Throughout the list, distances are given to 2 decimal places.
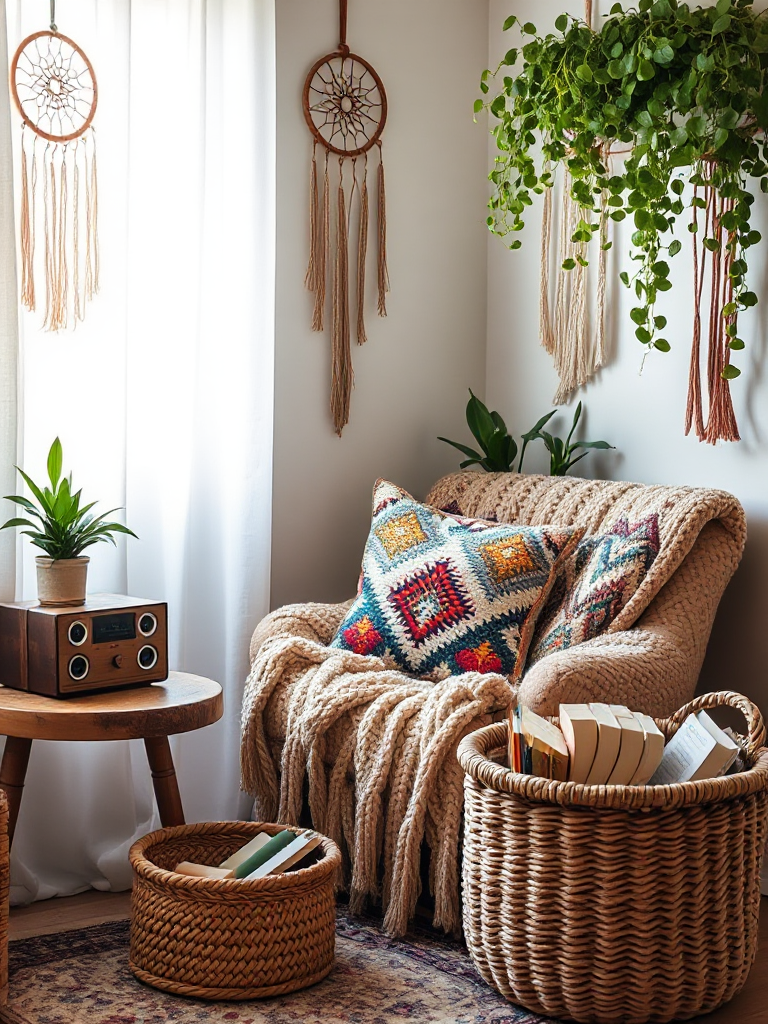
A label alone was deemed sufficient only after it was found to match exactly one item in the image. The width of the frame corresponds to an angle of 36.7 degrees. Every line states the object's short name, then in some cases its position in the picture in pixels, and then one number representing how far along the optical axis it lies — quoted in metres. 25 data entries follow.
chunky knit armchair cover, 1.96
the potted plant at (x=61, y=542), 2.07
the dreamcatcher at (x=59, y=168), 2.30
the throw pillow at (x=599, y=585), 2.20
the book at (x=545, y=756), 1.68
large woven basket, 1.60
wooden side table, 1.85
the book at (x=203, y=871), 1.84
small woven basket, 1.74
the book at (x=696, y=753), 1.67
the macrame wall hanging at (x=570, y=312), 2.74
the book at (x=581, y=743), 1.67
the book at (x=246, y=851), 1.92
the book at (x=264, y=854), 1.85
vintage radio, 1.96
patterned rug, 1.70
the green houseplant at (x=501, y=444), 2.74
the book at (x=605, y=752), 1.68
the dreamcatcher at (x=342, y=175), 2.80
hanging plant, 2.15
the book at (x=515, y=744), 1.69
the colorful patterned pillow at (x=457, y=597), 2.21
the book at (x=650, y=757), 1.69
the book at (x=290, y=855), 1.84
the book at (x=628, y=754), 1.68
